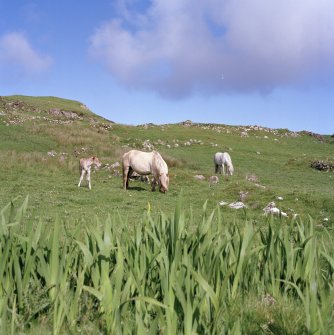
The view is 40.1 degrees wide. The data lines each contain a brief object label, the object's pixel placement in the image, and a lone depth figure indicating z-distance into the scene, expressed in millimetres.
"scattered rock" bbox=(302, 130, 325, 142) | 58191
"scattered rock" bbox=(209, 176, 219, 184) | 22612
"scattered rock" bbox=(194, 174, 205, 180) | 22756
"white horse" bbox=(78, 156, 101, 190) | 19688
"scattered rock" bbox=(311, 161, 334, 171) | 31766
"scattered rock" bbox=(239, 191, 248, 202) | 16375
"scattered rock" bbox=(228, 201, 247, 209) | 14766
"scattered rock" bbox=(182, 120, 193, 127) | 63322
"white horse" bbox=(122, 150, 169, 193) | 18922
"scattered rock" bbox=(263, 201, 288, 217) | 12901
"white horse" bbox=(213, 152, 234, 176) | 27500
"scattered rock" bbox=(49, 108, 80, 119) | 61859
